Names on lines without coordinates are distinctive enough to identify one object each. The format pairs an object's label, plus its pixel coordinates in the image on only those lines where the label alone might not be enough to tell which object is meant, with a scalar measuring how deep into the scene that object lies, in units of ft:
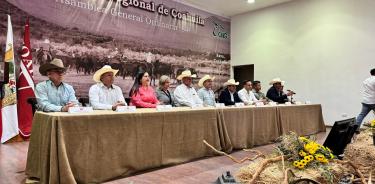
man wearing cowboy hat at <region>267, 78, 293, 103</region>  18.87
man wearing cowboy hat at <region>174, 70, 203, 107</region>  13.48
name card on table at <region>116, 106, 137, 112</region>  8.76
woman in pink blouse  12.54
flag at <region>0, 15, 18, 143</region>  14.21
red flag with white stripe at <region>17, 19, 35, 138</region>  14.74
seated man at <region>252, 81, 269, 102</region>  19.48
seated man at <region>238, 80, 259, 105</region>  17.03
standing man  16.65
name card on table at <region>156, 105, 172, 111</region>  9.72
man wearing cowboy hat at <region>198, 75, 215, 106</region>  15.43
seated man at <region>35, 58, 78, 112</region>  8.95
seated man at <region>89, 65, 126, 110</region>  10.43
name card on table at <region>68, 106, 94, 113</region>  7.73
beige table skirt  6.95
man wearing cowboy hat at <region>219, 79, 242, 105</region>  16.10
